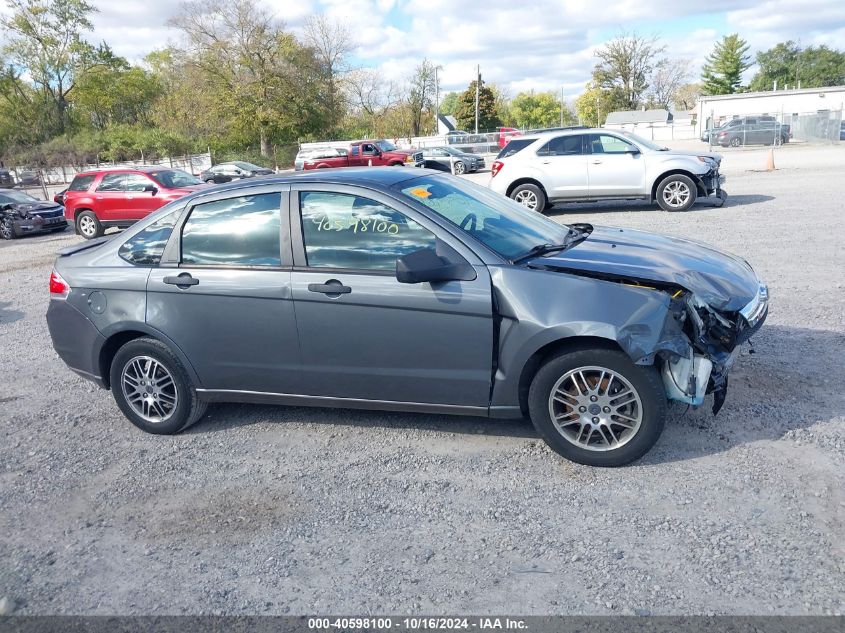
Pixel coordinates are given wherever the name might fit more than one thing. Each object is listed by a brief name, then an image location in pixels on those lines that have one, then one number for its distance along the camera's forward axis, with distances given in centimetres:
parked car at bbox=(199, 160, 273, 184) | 3369
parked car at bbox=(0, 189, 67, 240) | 1959
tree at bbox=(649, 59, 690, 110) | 8681
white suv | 1383
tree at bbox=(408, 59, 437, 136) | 8206
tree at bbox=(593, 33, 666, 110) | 8112
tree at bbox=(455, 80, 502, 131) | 8756
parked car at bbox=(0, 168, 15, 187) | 4444
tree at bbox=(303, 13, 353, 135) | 5781
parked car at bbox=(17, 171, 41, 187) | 4806
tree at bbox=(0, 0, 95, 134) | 6000
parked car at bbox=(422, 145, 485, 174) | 3494
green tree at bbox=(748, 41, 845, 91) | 8912
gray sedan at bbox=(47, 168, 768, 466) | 396
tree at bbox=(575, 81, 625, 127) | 8469
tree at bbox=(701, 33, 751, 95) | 8338
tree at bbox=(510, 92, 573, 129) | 11994
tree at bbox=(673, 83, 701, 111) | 9998
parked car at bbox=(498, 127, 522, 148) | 4200
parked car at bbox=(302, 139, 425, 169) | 3391
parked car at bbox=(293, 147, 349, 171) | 3406
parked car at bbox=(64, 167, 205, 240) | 1780
